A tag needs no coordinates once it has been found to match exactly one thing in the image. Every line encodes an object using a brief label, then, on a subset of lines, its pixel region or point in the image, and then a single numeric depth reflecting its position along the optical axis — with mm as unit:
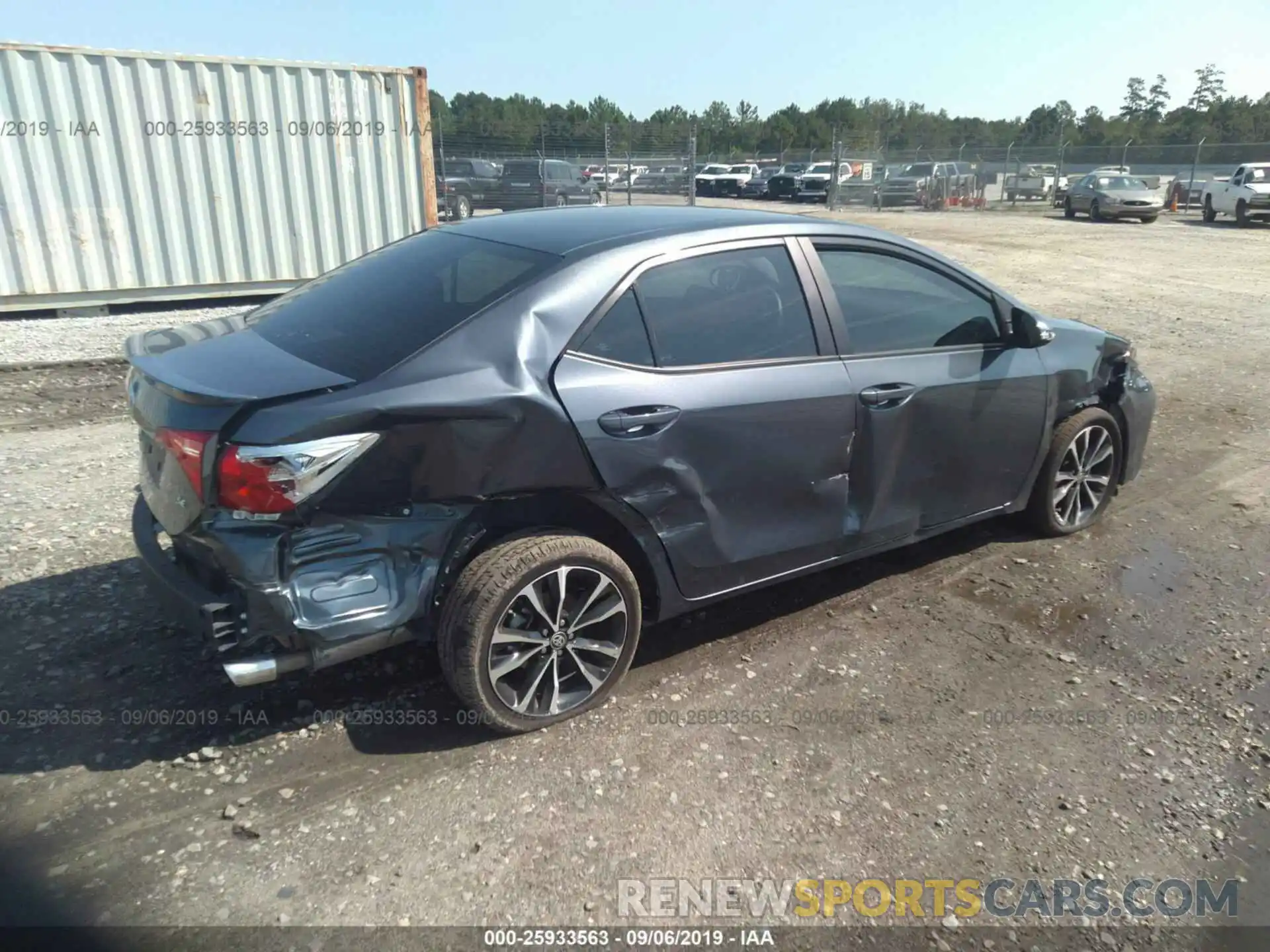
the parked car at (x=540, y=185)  22969
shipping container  8820
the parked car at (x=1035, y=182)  35750
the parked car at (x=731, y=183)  43375
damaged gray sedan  2736
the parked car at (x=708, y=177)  44062
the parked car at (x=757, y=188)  43031
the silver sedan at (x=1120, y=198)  28094
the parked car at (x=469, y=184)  22672
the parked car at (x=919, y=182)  34781
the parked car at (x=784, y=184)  39866
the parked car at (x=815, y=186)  37750
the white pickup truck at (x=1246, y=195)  26297
